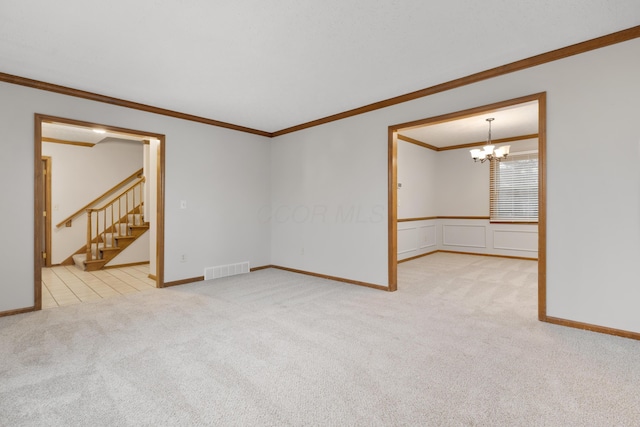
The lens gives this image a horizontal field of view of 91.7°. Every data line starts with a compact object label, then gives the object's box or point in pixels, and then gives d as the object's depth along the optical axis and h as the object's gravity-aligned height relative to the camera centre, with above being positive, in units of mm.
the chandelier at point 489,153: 5502 +1061
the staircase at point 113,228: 6016 -362
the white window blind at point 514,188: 6672 +511
